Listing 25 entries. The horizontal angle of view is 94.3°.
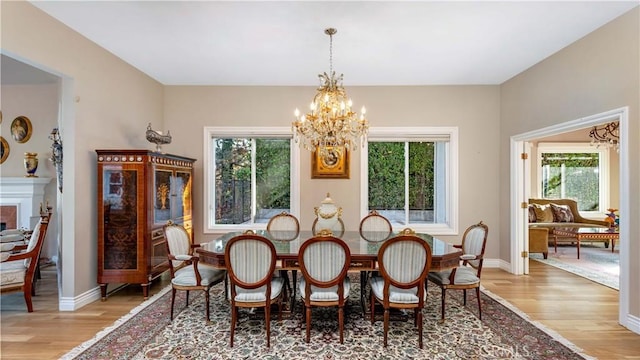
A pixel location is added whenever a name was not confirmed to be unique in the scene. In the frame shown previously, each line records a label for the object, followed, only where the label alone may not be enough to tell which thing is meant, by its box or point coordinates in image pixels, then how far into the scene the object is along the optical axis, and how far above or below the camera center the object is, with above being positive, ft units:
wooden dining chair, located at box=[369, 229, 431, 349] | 7.59 -2.32
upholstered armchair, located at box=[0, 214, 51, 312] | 9.57 -2.69
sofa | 16.92 -2.63
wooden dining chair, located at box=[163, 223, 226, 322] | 9.06 -2.85
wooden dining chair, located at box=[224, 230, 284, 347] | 7.66 -2.28
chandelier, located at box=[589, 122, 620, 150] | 15.98 +2.79
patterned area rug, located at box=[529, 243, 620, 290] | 13.62 -4.35
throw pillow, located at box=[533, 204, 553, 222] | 20.30 -2.12
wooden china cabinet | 10.96 -1.27
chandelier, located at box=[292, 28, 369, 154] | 9.57 +2.07
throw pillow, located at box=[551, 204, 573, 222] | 20.75 -2.21
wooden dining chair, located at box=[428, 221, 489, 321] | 9.08 -2.91
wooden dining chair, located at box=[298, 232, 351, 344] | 7.62 -2.31
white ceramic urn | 11.97 -1.25
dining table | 8.26 -2.01
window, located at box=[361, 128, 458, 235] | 15.49 +0.31
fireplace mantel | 14.16 -0.60
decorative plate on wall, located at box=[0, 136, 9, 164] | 14.65 +1.67
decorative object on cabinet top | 12.45 +1.94
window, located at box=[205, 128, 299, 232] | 15.94 +0.22
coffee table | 17.65 -3.07
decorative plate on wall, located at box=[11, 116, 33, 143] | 14.75 +2.72
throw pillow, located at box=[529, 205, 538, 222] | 20.24 -2.16
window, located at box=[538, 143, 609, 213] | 23.68 +0.84
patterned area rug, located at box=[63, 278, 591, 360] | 7.49 -4.30
